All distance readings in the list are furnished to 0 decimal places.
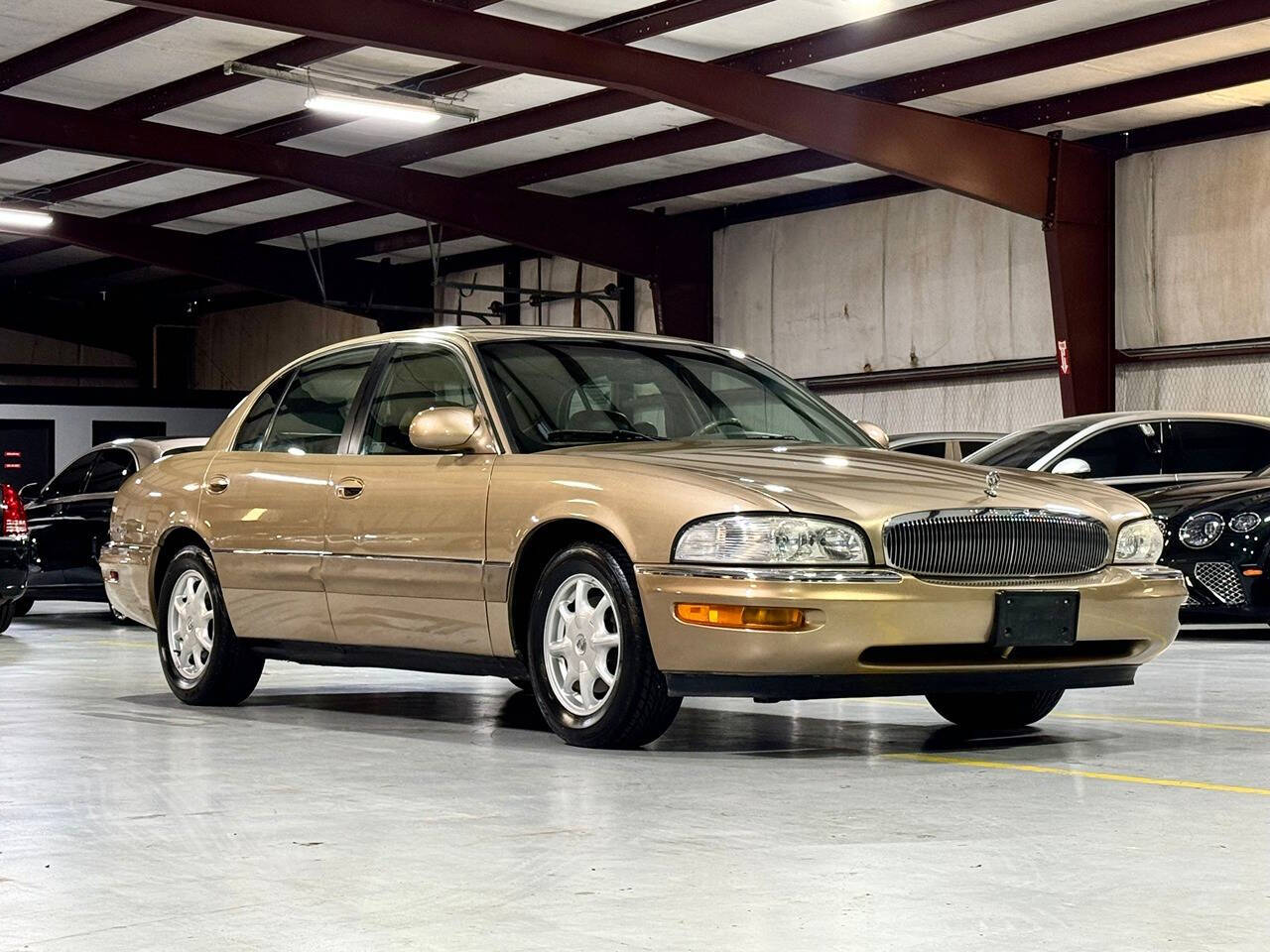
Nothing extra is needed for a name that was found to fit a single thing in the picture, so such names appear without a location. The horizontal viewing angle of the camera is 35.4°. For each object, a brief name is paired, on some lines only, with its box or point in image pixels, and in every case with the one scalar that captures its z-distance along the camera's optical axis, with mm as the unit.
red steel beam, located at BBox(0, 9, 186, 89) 18234
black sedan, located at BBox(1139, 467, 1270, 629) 12406
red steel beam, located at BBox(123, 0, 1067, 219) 16141
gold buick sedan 6051
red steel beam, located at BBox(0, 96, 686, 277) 21281
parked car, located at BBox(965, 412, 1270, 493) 13891
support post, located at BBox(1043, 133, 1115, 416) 21266
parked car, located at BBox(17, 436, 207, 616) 15125
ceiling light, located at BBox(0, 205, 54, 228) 26641
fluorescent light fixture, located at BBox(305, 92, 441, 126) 19156
